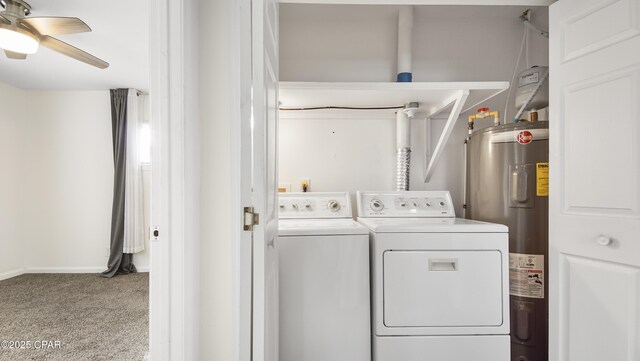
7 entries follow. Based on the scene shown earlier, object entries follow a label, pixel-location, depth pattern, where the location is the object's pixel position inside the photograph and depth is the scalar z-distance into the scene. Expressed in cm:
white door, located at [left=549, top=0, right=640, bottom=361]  116
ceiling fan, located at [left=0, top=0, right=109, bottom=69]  184
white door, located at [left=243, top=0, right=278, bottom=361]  85
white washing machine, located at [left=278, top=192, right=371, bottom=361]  147
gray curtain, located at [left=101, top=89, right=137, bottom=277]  353
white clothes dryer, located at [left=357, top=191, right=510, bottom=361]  145
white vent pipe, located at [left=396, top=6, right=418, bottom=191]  202
